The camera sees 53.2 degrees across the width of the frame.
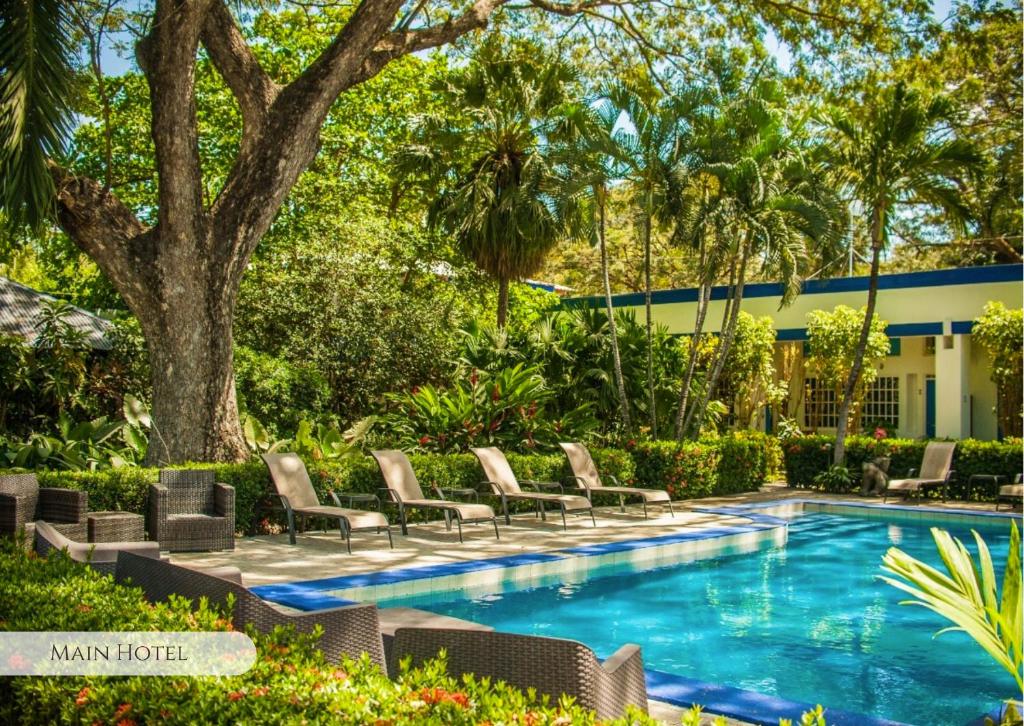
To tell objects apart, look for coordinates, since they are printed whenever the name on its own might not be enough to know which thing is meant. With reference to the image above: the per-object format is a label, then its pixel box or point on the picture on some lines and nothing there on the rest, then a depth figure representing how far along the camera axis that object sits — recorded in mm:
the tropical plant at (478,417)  15031
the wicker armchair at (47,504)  9297
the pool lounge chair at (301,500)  10648
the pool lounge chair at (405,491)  11594
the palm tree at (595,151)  16156
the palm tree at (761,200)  16234
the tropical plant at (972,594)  2879
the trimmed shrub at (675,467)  16484
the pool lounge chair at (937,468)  16781
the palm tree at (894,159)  16672
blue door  24219
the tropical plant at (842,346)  21328
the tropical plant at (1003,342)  19156
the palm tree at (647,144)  16172
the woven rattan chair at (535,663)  3490
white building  21188
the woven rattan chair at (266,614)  4305
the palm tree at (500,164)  19547
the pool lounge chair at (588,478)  14125
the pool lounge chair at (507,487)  12969
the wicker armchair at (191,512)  10195
